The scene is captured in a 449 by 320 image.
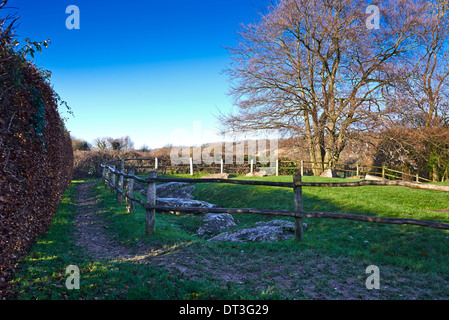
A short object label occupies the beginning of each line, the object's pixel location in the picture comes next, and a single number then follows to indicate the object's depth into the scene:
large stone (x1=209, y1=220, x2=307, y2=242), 6.95
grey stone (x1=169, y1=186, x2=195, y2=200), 15.58
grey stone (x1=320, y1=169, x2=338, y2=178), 19.59
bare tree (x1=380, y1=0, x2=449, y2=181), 19.75
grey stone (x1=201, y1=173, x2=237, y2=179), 21.25
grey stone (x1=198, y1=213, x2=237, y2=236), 9.09
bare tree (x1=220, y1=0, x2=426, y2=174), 19.53
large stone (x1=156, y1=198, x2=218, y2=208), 11.31
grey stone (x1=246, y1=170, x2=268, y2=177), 23.15
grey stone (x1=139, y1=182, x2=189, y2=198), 16.19
